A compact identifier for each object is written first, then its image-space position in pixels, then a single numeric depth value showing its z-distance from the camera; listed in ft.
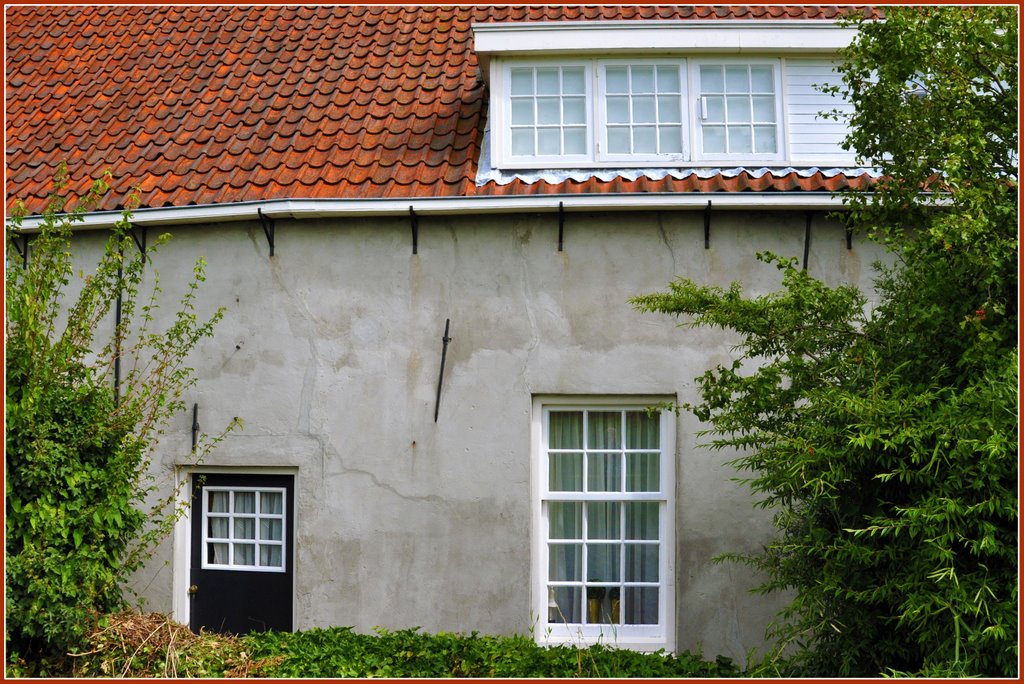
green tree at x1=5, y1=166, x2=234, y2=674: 21.29
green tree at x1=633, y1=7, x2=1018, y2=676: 16.62
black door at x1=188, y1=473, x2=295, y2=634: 28.76
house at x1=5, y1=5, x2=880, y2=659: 27.61
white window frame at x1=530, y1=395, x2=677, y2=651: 27.53
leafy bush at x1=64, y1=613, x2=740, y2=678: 22.36
